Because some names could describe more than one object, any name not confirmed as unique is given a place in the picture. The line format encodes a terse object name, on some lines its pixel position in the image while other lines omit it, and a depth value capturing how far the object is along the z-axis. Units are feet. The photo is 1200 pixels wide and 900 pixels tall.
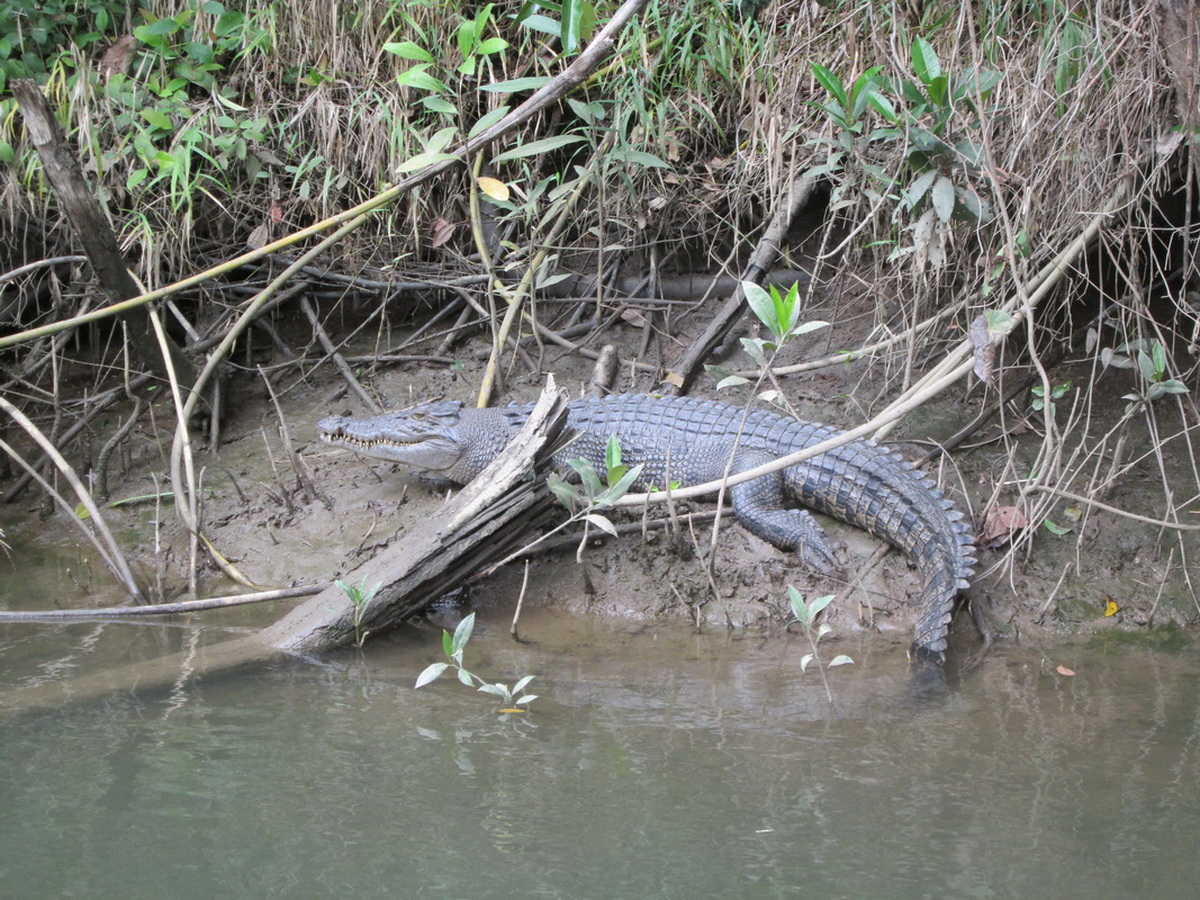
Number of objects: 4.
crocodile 25.86
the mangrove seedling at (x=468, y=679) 19.60
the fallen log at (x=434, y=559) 22.41
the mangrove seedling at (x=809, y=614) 20.99
